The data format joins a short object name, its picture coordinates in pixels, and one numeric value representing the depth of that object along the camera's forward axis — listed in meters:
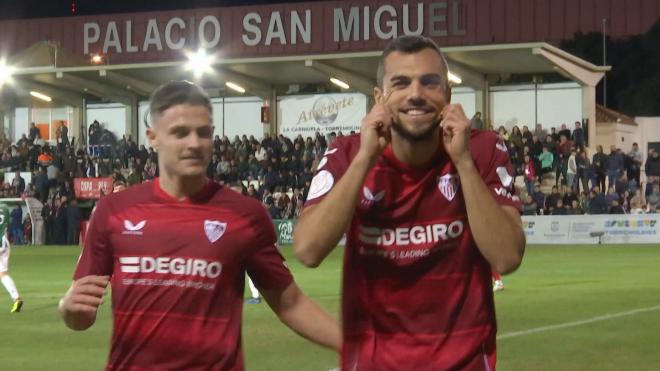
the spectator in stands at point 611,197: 34.47
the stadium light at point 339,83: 45.96
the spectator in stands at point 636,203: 35.28
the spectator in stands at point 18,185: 45.75
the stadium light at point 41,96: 51.94
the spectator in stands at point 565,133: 39.75
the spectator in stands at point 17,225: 43.88
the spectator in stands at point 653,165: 36.50
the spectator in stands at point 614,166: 36.03
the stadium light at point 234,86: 48.62
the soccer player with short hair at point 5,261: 18.88
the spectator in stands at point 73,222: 42.19
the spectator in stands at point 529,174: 36.25
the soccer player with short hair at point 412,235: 4.47
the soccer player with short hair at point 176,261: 5.09
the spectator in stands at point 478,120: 36.42
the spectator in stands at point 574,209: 34.69
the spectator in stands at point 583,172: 36.28
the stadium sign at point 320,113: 47.75
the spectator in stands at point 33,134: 50.39
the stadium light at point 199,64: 40.06
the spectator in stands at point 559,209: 34.88
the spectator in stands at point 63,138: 48.56
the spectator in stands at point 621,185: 35.28
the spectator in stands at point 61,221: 42.53
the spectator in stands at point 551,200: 35.03
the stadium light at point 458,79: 44.36
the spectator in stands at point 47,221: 43.19
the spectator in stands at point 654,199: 35.28
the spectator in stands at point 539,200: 35.66
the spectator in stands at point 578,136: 39.74
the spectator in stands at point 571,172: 36.59
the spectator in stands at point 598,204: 34.56
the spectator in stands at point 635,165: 36.70
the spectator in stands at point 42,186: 44.59
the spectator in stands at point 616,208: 34.41
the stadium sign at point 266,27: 56.66
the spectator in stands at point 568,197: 34.72
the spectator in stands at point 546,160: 38.19
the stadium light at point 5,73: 49.06
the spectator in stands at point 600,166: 36.41
